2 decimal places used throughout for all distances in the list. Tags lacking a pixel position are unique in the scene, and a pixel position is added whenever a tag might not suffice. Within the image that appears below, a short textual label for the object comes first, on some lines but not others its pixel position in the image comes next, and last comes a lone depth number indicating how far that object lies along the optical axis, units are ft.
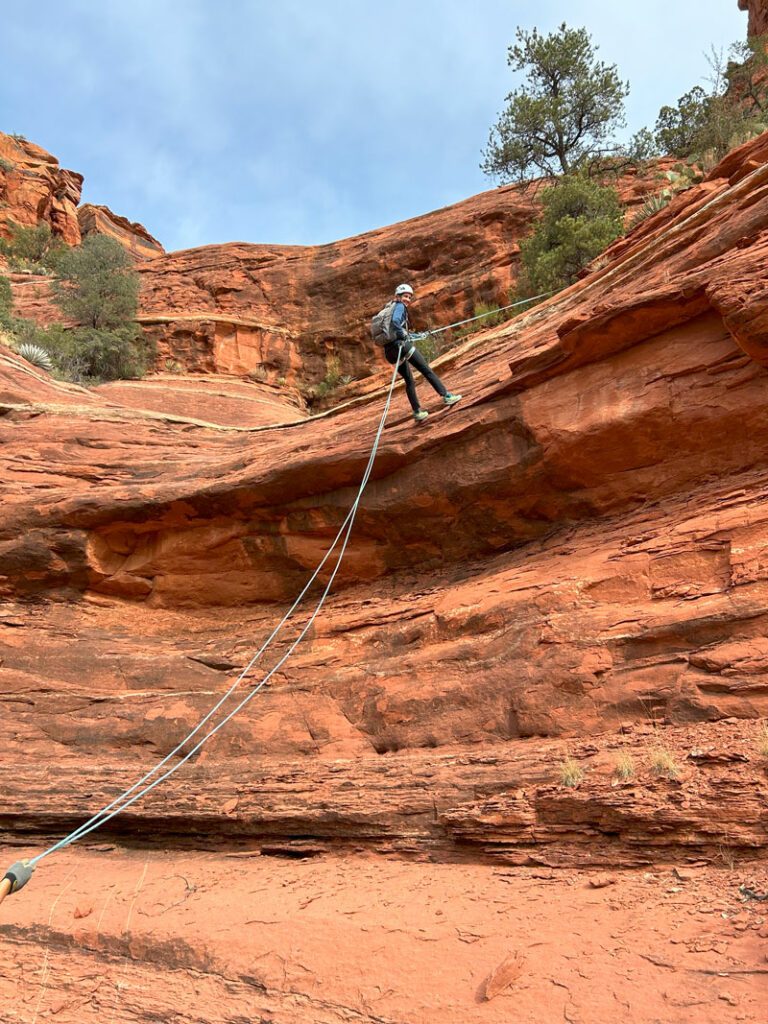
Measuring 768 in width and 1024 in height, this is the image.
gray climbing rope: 25.12
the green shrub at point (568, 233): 55.77
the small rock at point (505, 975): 14.15
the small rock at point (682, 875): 15.57
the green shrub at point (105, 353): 80.79
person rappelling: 31.27
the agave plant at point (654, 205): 49.80
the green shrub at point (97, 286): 87.61
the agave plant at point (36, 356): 63.72
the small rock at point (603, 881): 16.38
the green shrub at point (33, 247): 131.23
